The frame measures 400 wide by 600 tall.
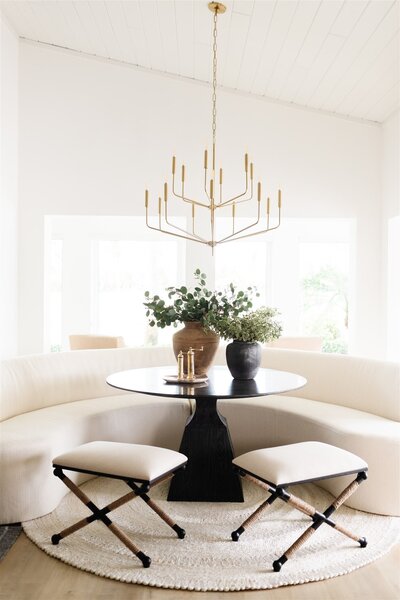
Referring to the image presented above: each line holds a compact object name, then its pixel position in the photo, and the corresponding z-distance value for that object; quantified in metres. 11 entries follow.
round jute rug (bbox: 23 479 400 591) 2.30
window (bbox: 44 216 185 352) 6.80
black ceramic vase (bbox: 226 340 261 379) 3.20
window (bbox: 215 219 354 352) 6.85
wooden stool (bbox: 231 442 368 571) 2.37
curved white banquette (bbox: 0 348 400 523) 2.89
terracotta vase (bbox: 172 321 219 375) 3.25
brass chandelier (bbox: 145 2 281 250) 3.85
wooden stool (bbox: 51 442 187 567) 2.40
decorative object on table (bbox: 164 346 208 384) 3.09
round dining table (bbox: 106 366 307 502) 3.08
